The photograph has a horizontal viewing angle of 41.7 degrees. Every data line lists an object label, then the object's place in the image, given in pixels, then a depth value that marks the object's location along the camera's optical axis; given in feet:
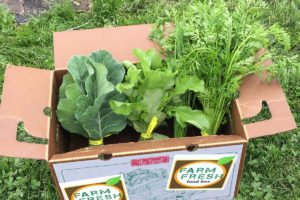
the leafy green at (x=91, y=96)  4.95
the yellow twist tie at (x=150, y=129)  5.32
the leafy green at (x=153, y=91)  4.94
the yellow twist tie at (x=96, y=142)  5.53
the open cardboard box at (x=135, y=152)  4.64
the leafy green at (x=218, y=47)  4.95
